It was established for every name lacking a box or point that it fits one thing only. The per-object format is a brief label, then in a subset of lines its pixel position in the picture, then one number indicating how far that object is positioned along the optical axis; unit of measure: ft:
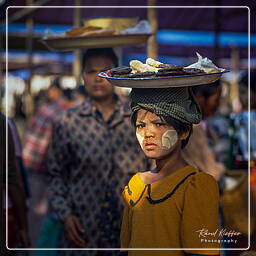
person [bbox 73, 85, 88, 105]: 22.36
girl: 6.97
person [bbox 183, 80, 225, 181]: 12.46
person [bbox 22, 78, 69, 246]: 25.21
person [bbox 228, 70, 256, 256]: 14.62
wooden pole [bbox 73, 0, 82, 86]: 24.78
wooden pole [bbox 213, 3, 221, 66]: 13.31
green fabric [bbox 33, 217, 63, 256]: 12.10
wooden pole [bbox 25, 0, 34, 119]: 25.11
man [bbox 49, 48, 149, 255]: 11.22
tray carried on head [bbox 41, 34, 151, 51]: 9.91
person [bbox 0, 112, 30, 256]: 11.03
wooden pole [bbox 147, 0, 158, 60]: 11.10
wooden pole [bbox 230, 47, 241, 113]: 18.69
